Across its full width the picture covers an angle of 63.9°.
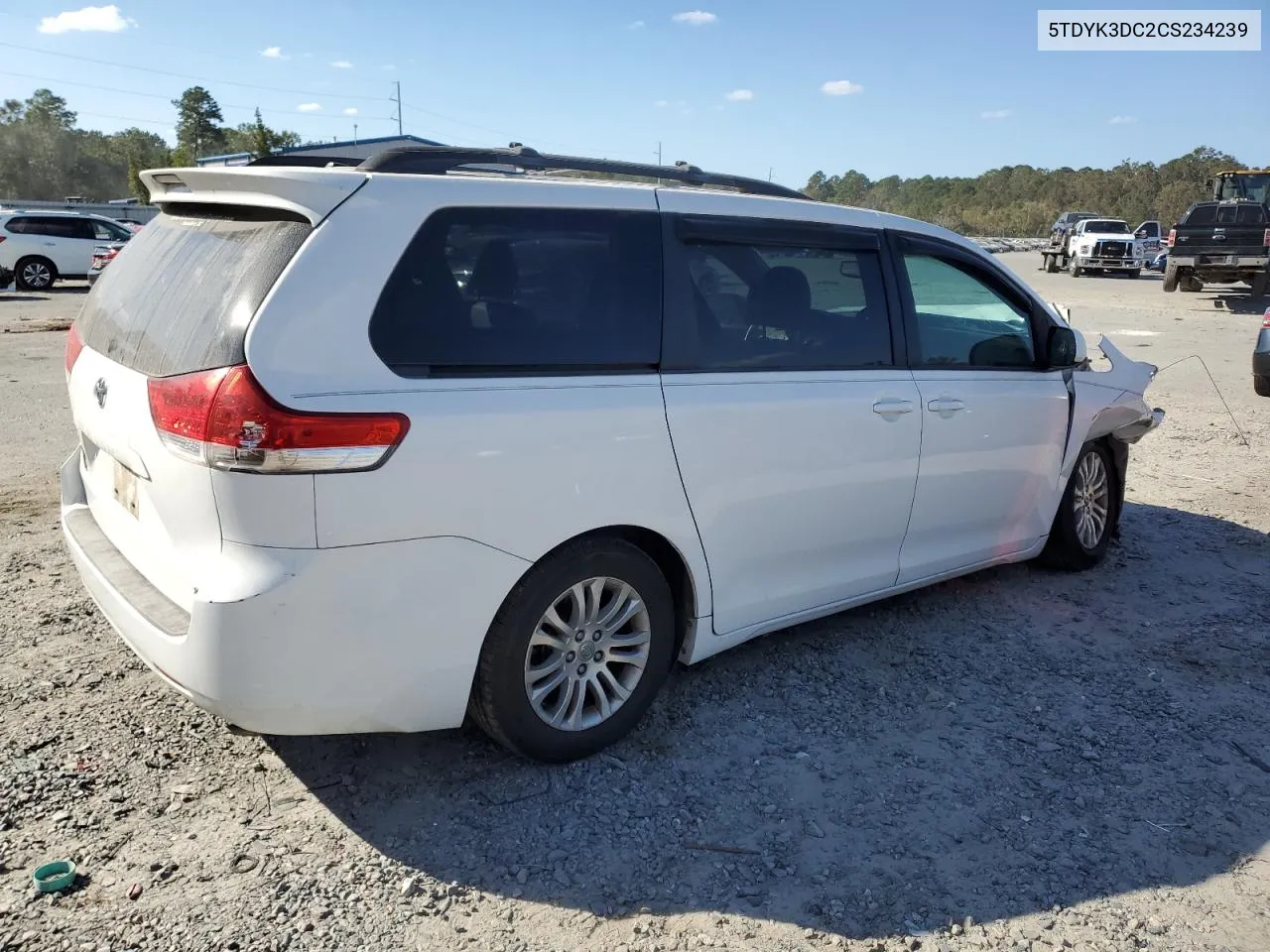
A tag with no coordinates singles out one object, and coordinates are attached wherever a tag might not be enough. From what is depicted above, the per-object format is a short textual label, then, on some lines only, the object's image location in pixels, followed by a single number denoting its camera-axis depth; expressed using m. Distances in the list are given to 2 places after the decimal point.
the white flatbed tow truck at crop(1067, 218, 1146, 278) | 34.94
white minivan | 2.72
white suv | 22.61
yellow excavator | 27.73
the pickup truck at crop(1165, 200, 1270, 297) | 23.62
